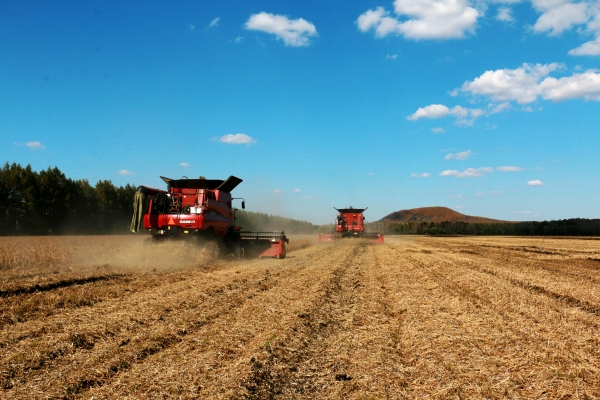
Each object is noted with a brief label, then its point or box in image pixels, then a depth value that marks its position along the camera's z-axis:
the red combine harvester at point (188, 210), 15.54
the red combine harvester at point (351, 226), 35.03
